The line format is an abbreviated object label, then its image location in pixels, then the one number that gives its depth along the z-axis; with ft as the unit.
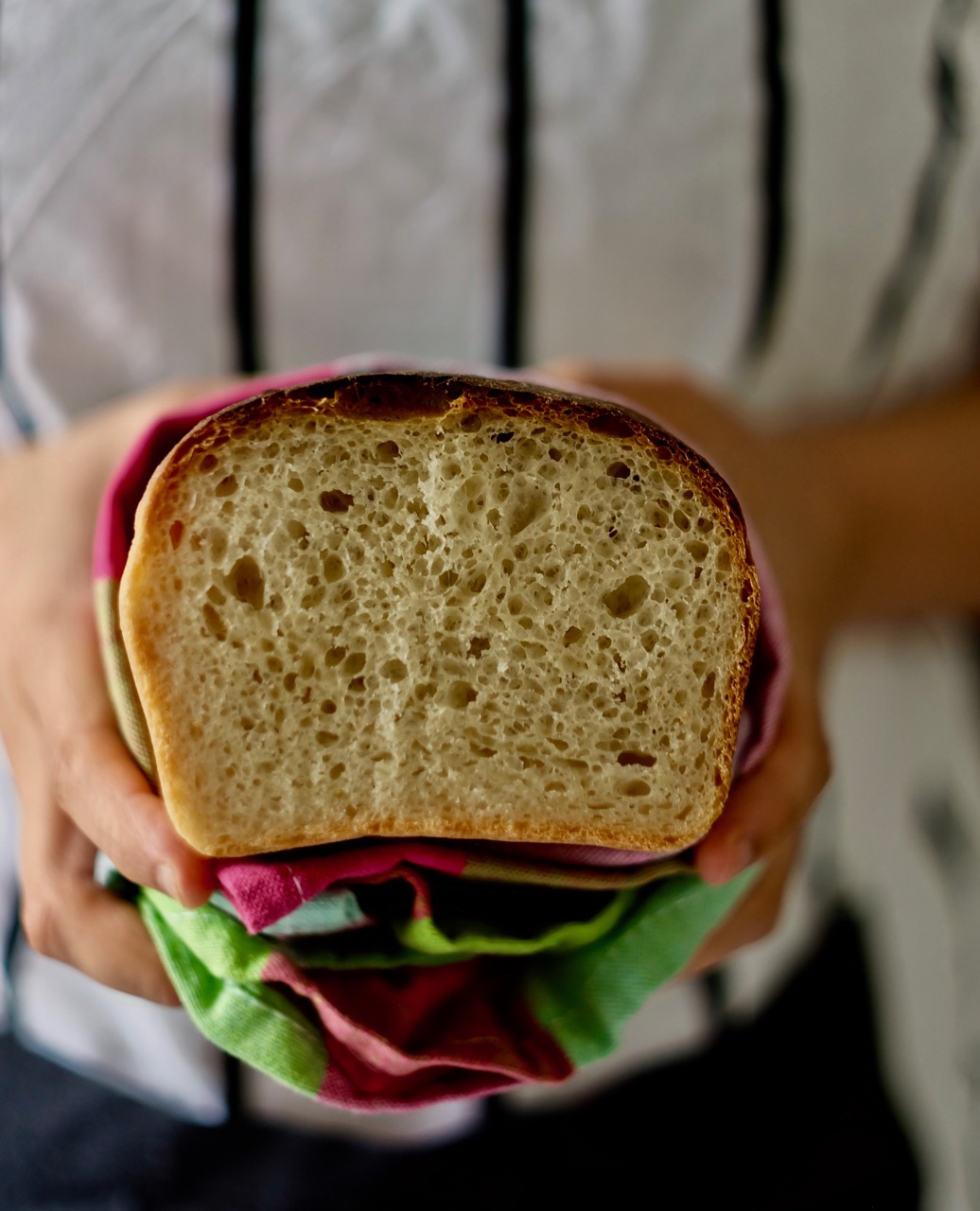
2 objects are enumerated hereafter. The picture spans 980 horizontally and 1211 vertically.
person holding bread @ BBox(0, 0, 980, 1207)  1.85
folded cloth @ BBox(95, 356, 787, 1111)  1.25
